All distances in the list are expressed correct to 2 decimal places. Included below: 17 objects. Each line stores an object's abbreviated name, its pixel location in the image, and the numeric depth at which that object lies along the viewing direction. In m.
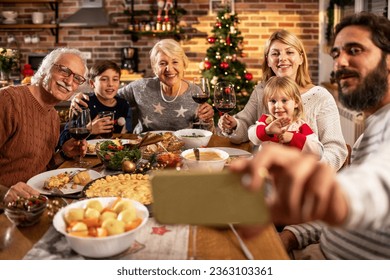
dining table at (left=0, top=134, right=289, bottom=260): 0.93
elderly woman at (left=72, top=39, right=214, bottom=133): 2.41
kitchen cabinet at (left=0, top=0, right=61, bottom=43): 4.61
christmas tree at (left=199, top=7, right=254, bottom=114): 4.20
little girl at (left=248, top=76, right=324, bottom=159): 1.62
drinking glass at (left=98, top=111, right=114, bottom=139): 1.94
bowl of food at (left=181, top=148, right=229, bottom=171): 1.30
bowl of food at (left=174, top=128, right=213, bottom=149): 1.76
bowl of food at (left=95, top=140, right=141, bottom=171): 1.46
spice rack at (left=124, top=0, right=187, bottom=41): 4.53
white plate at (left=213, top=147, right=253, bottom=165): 1.65
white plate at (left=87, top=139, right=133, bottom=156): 1.82
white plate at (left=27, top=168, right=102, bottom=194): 1.26
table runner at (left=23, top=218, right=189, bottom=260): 0.91
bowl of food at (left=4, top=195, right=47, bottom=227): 1.02
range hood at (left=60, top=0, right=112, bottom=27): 4.61
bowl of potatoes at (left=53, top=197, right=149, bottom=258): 0.85
